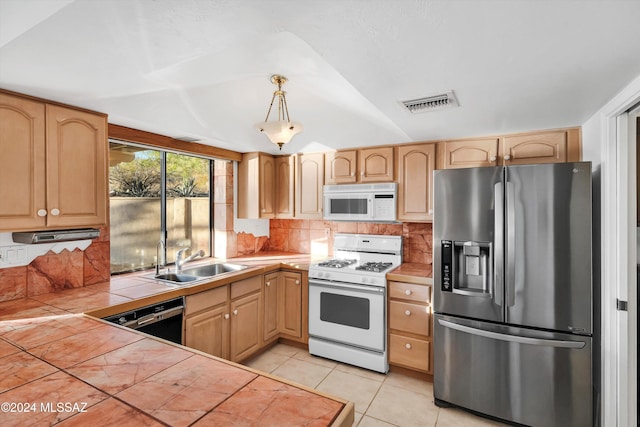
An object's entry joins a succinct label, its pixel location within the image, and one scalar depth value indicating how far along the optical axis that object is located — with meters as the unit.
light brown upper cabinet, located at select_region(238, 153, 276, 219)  3.57
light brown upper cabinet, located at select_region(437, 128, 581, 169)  2.44
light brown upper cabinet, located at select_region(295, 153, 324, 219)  3.50
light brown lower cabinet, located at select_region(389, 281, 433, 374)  2.62
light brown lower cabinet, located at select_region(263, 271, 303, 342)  3.18
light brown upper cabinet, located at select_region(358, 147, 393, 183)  3.12
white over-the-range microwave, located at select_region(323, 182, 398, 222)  3.06
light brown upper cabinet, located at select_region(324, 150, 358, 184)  3.31
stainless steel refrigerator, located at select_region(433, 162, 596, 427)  1.99
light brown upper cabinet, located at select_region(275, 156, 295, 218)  3.68
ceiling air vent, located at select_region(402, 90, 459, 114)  1.81
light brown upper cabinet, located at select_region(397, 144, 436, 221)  2.93
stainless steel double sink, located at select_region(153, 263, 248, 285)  2.76
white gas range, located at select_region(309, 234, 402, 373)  2.76
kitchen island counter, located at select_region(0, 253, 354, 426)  0.86
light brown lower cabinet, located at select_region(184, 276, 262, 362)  2.41
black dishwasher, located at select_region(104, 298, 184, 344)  1.96
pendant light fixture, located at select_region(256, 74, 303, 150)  1.95
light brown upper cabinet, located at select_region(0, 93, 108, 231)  1.74
